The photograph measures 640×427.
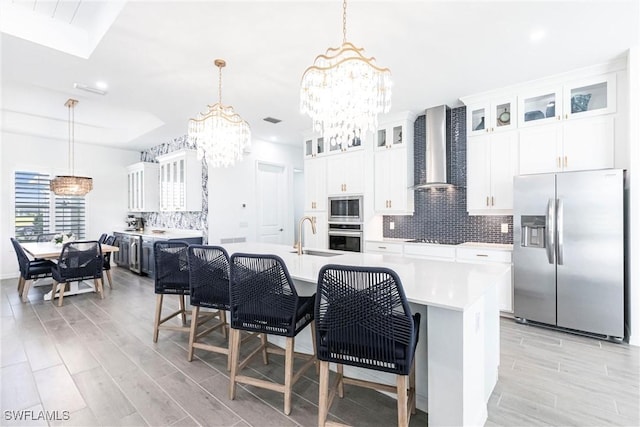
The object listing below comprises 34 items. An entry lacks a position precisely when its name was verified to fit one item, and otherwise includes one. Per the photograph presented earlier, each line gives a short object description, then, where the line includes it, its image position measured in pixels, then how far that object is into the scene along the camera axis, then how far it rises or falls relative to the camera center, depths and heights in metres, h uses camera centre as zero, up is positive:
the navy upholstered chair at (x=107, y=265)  5.26 -0.90
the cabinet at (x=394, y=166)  4.64 +0.75
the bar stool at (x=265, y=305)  1.89 -0.60
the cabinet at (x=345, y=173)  5.07 +0.70
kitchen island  1.51 -0.67
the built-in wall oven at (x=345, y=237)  4.98 -0.39
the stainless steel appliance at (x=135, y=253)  6.15 -0.80
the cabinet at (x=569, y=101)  3.21 +1.28
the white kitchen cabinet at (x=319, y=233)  5.40 -0.36
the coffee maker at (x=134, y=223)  7.40 -0.22
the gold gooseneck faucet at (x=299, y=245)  2.88 -0.30
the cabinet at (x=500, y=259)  3.61 -0.57
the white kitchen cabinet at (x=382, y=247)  4.42 -0.51
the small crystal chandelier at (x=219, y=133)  3.18 +0.88
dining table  4.41 -0.58
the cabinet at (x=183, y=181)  5.78 +0.65
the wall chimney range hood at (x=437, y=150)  4.29 +0.91
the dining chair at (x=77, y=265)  4.29 -0.74
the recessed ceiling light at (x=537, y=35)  2.62 +1.58
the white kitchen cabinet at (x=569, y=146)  3.22 +0.76
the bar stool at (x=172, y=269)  2.88 -0.53
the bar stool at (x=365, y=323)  1.44 -0.55
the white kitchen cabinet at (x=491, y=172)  3.79 +0.54
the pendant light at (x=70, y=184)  5.04 +0.52
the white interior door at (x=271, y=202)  6.61 +0.27
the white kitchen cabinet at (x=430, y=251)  3.97 -0.52
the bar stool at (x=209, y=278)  2.35 -0.52
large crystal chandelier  1.97 +0.82
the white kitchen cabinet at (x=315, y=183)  5.52 +0.57
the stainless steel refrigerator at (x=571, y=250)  3.00 -0.40
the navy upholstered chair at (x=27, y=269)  4.55 -0.84
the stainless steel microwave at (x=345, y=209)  5.04 +0.08
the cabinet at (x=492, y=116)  3.78 +1.27
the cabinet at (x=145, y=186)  6.78 +0.65
